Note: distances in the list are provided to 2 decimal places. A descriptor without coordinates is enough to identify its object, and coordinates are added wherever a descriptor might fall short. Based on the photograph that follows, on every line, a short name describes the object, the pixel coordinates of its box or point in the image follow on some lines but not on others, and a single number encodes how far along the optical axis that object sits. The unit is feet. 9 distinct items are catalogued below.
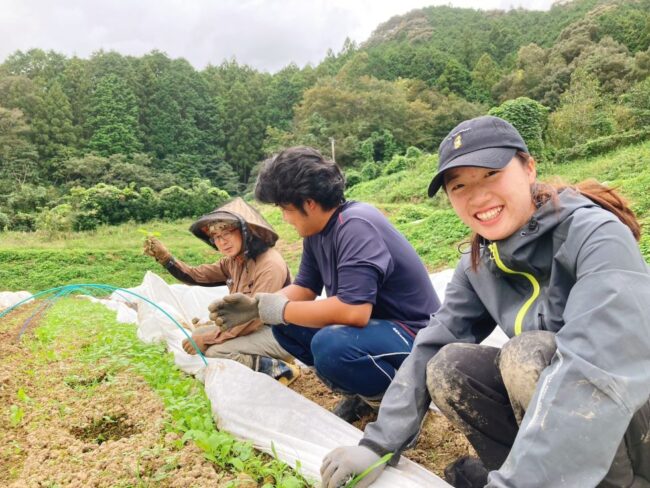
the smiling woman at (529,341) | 2.95
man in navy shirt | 5.86
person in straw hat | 8.31
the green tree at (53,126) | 100.99
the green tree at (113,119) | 110.83
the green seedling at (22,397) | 7.19
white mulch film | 4.63
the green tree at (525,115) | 51.01
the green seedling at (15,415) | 6.48
